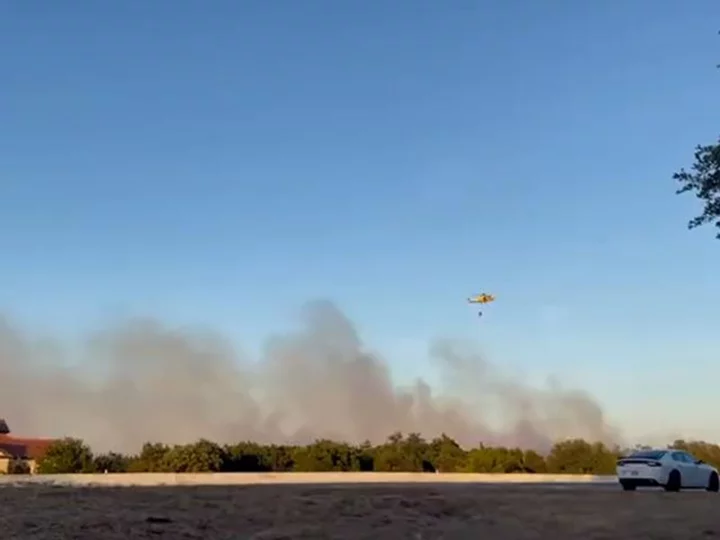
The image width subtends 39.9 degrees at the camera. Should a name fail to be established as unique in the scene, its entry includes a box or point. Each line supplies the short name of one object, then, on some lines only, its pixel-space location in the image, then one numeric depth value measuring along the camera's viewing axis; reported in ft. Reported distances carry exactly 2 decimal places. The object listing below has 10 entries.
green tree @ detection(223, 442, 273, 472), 172.36
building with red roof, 165.27
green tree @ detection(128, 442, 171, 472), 168.93
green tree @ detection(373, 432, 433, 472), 198.49
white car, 96.27
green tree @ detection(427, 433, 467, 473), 210.79
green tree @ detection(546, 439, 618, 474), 207.94
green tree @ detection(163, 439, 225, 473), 161.79
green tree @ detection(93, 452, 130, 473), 162.50
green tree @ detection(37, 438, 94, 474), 156.15
